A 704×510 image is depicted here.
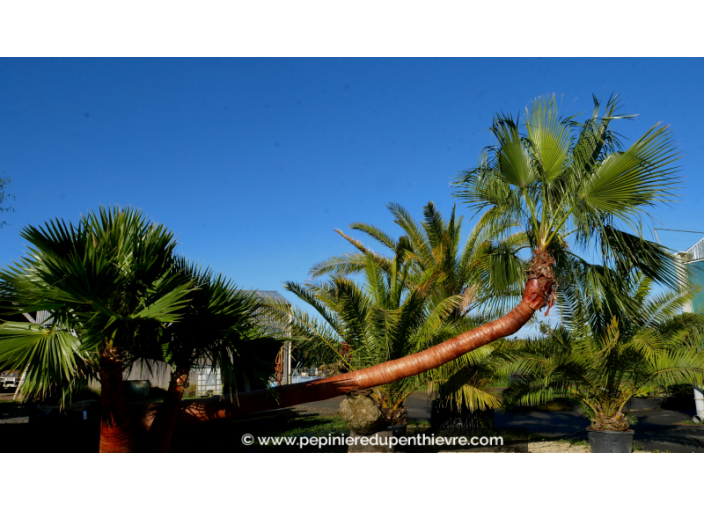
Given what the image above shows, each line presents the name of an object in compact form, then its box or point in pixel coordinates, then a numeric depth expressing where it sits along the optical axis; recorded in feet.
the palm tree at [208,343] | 16.37
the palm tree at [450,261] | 21.89
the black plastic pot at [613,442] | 23.90
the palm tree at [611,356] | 23.40
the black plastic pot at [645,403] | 52.80
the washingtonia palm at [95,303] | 12.95
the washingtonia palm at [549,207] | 18.13
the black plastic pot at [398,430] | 25.55
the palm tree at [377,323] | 23.67
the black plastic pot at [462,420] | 30.89
